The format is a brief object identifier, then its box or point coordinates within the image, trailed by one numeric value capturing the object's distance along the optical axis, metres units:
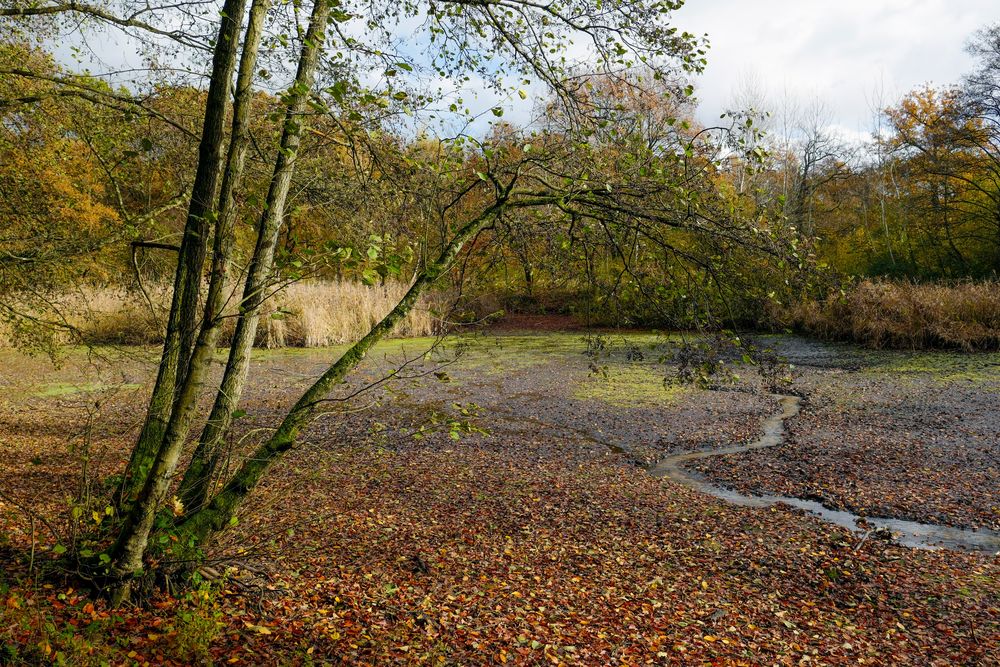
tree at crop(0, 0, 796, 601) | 3.35
